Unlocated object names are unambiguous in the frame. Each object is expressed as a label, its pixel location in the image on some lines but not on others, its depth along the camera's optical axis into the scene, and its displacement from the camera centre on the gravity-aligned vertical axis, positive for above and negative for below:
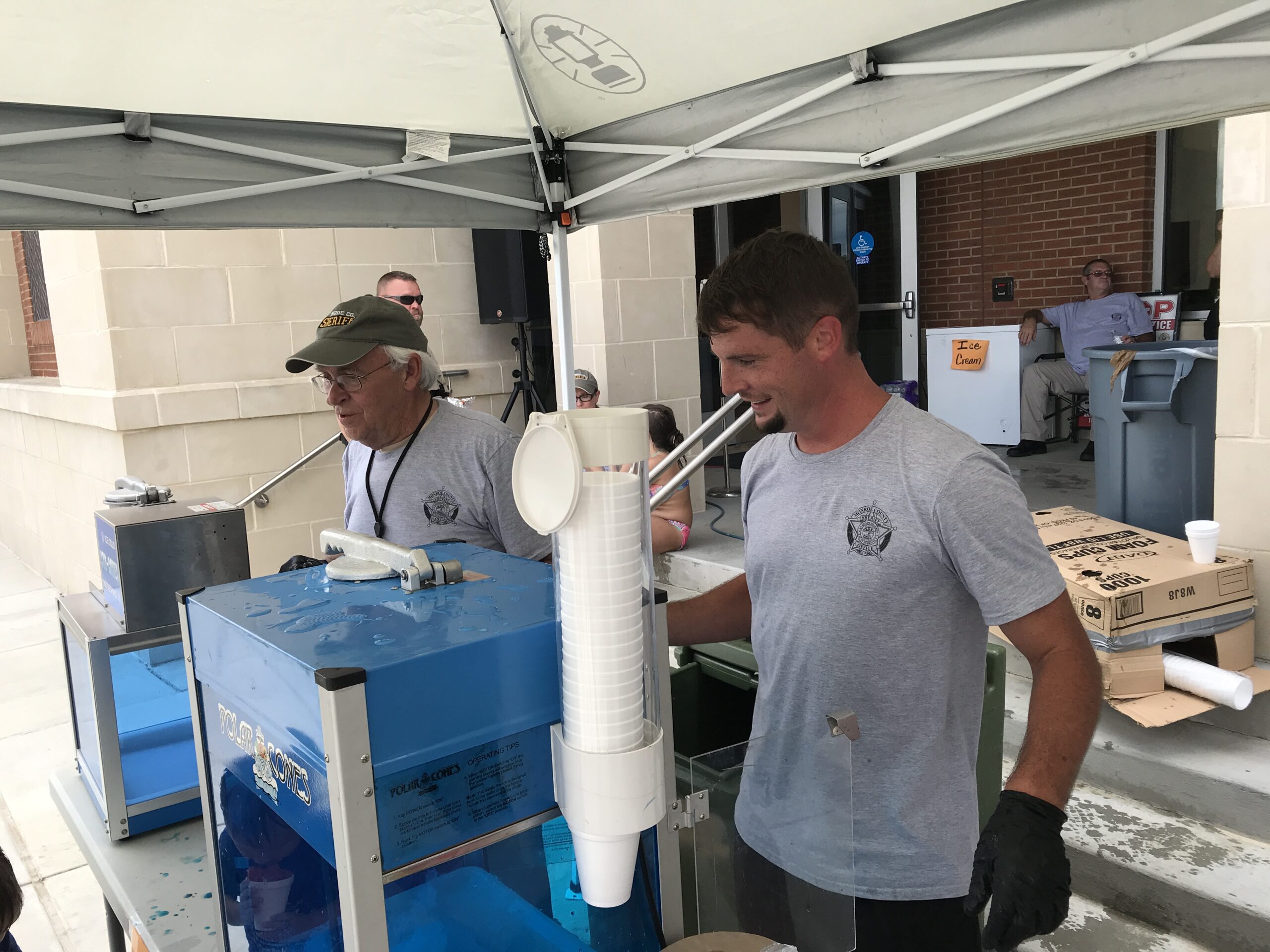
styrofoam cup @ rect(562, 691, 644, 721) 0.90 -0.36
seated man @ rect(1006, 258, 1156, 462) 8.10 -0.32
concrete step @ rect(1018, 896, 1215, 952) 2.62 -1.76
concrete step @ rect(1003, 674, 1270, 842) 2.84 -1.47
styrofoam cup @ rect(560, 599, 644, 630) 0.86 -0.26
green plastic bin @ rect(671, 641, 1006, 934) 2.39 -0.98
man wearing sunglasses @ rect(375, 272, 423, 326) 5.63 +0.26
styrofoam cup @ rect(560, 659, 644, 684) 0.88 -0.32
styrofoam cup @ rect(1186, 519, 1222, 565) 3.16 -0.81
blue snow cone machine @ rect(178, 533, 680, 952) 0.87 -0.42
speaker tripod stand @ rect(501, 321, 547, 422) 6.67 -0.38
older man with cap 2.27 -0.27
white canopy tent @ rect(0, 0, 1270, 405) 1.82 +0.51
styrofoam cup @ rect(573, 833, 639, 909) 0.94 -0.53
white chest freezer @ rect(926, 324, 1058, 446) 8.18 -0.71
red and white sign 8.21 -0.19
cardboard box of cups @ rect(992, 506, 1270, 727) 3.04 -1.07
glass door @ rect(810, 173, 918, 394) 9.59 +0.47
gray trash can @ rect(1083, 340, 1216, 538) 3.89 -0.60
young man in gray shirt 1.38 -0.44
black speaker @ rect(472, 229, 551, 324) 6.49 +0.35
